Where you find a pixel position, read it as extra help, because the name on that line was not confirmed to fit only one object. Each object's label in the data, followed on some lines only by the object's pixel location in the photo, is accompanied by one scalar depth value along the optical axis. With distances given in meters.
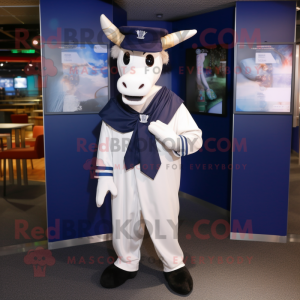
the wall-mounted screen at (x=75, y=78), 3.01
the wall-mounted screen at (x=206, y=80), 3.84
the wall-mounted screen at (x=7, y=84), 14.76
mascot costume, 2.33
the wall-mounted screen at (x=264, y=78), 3.12
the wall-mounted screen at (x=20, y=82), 14.77
